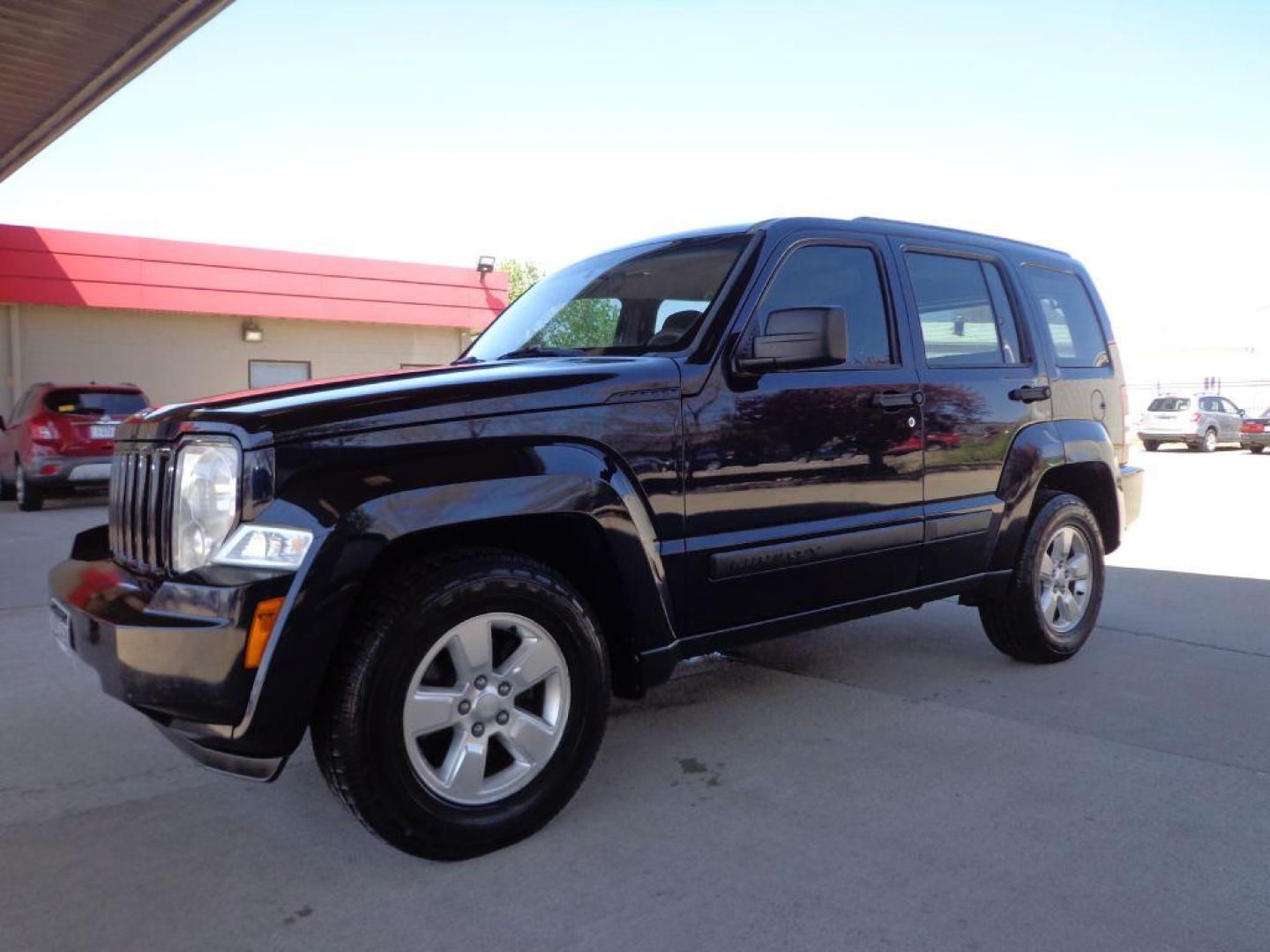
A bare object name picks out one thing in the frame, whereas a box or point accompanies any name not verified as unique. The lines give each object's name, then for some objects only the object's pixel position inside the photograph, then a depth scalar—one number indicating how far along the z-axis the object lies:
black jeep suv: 2.62
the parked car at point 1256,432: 26.34
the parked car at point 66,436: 12.32
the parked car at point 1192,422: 26.00
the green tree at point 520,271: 73.38
